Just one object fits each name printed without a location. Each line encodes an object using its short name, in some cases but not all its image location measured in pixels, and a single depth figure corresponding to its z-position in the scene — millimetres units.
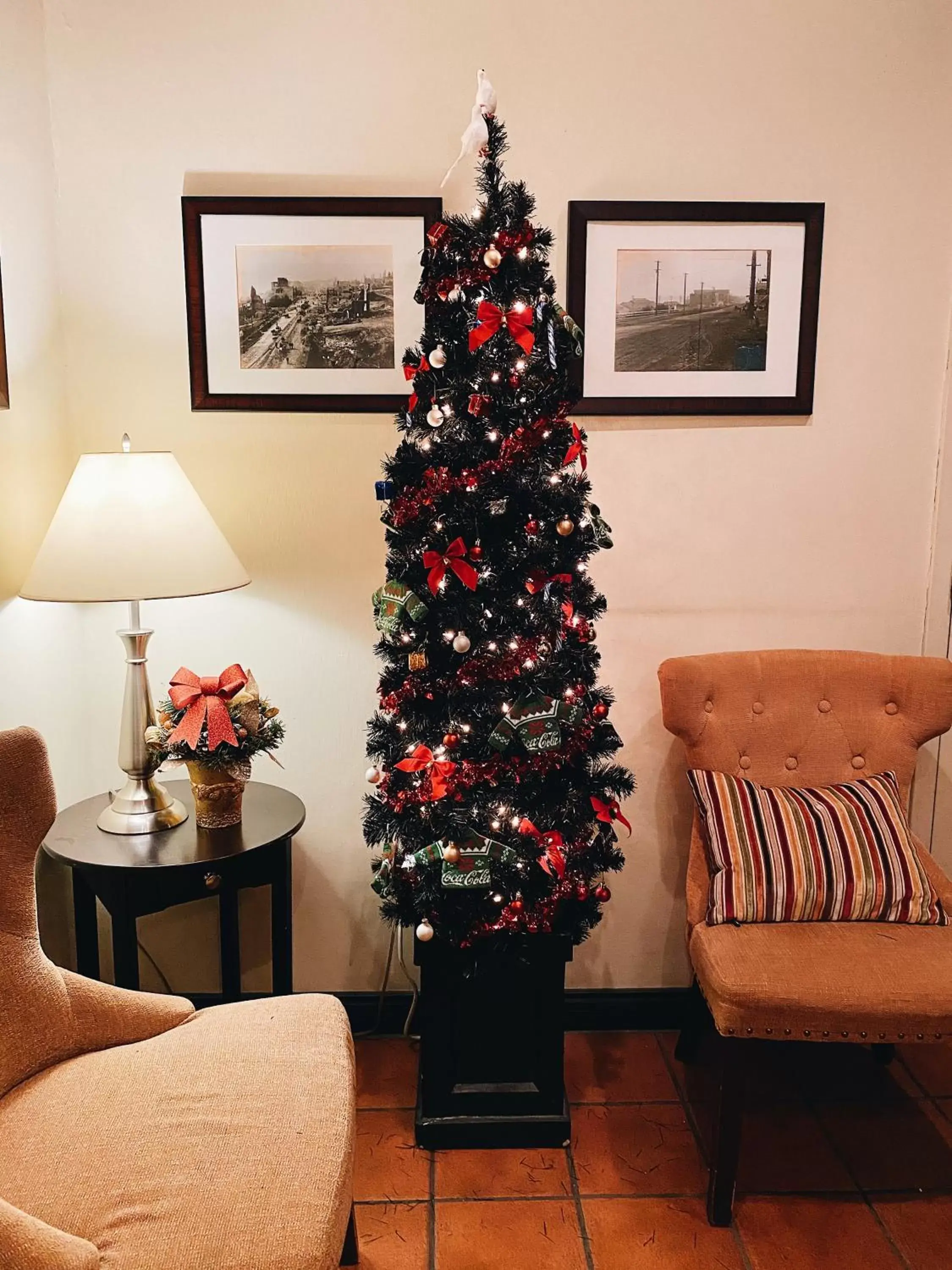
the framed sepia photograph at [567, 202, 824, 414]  2342
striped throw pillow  2090
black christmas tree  1932
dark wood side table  2012
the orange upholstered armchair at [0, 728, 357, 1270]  1285
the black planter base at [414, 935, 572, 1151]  2109
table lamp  1992
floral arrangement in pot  2102
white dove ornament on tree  1899
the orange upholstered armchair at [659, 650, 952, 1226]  1987
